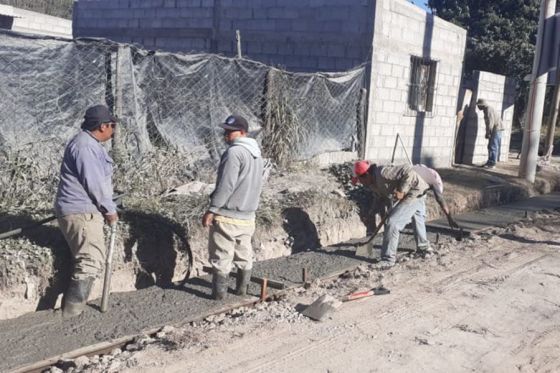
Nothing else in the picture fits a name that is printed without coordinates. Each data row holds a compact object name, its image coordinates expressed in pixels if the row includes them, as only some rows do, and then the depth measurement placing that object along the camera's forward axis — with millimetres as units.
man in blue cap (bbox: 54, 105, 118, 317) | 4938
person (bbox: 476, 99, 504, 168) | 15195
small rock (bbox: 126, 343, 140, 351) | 4582
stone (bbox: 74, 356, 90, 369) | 4266
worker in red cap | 7191
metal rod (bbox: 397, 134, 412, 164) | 12111
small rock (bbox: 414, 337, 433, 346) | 4941
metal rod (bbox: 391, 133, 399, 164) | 12039
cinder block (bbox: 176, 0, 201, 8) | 14445
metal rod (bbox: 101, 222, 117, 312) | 5161
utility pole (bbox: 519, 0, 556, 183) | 13195
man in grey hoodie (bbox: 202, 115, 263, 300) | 5473
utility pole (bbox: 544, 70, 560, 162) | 17391
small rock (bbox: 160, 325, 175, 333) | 4895
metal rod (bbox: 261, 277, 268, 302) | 5836
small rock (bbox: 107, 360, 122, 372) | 4164
